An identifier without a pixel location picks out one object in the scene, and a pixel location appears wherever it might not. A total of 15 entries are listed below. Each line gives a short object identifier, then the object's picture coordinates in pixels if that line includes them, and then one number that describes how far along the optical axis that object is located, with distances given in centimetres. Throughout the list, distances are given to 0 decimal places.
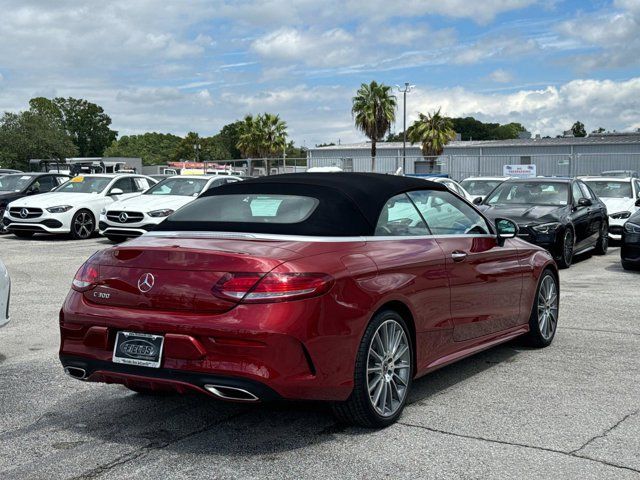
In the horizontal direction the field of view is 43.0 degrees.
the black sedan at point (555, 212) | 1317
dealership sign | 3309
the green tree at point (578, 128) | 14292
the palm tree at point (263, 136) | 6538
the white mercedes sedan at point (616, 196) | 1769
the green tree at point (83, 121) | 13662
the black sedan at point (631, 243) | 1276
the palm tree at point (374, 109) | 5575
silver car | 638
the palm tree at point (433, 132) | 5861
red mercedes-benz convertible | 420
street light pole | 5109
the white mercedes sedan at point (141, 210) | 1658
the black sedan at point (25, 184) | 2055
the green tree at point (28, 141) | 7056
